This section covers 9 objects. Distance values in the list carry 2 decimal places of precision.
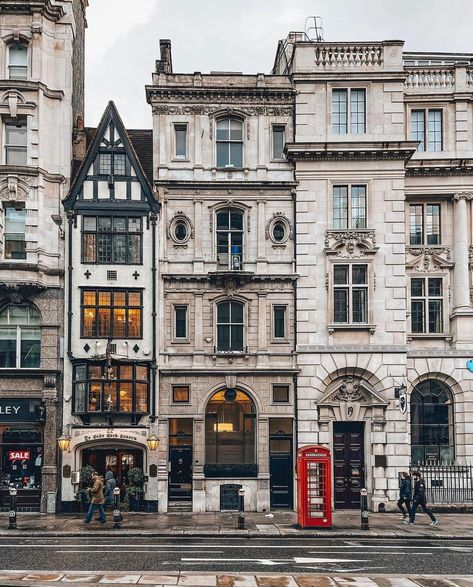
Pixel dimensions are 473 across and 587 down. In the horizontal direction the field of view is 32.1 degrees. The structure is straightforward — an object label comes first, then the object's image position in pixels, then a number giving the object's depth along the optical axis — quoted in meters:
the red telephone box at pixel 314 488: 27.03
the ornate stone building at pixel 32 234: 31.78
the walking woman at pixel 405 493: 29.36
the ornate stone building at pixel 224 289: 32.44
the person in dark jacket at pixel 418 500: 28.14
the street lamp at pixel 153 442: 31.53
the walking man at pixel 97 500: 28.08
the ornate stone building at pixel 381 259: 32.81
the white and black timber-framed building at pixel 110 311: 32.00
